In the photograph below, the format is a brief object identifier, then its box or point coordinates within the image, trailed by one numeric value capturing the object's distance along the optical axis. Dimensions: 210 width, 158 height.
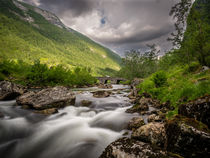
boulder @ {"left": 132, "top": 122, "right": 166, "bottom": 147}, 4.50
